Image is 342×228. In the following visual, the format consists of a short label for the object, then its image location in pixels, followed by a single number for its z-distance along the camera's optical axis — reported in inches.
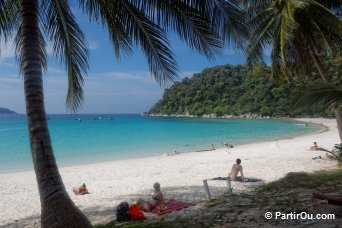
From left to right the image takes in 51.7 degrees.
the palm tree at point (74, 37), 172.1
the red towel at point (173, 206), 276.4
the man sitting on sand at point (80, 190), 419.5
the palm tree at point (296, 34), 352.8
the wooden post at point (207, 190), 308.8
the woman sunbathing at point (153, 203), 284.8
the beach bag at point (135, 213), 251.4
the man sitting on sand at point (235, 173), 424.8
